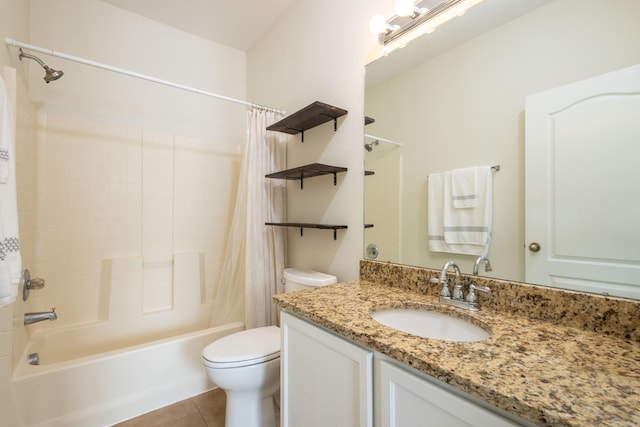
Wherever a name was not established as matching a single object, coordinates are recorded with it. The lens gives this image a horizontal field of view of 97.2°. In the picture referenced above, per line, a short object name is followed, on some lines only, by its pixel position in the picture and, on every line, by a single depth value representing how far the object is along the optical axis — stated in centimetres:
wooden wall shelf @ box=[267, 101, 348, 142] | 157
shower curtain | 189
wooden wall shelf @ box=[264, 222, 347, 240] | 157
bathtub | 141
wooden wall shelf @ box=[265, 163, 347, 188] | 159
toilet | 134
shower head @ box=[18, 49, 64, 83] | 150
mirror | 84
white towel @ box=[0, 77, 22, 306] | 92
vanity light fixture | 117
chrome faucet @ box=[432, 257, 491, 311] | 100
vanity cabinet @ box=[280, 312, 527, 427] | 60
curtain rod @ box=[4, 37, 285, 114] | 139
